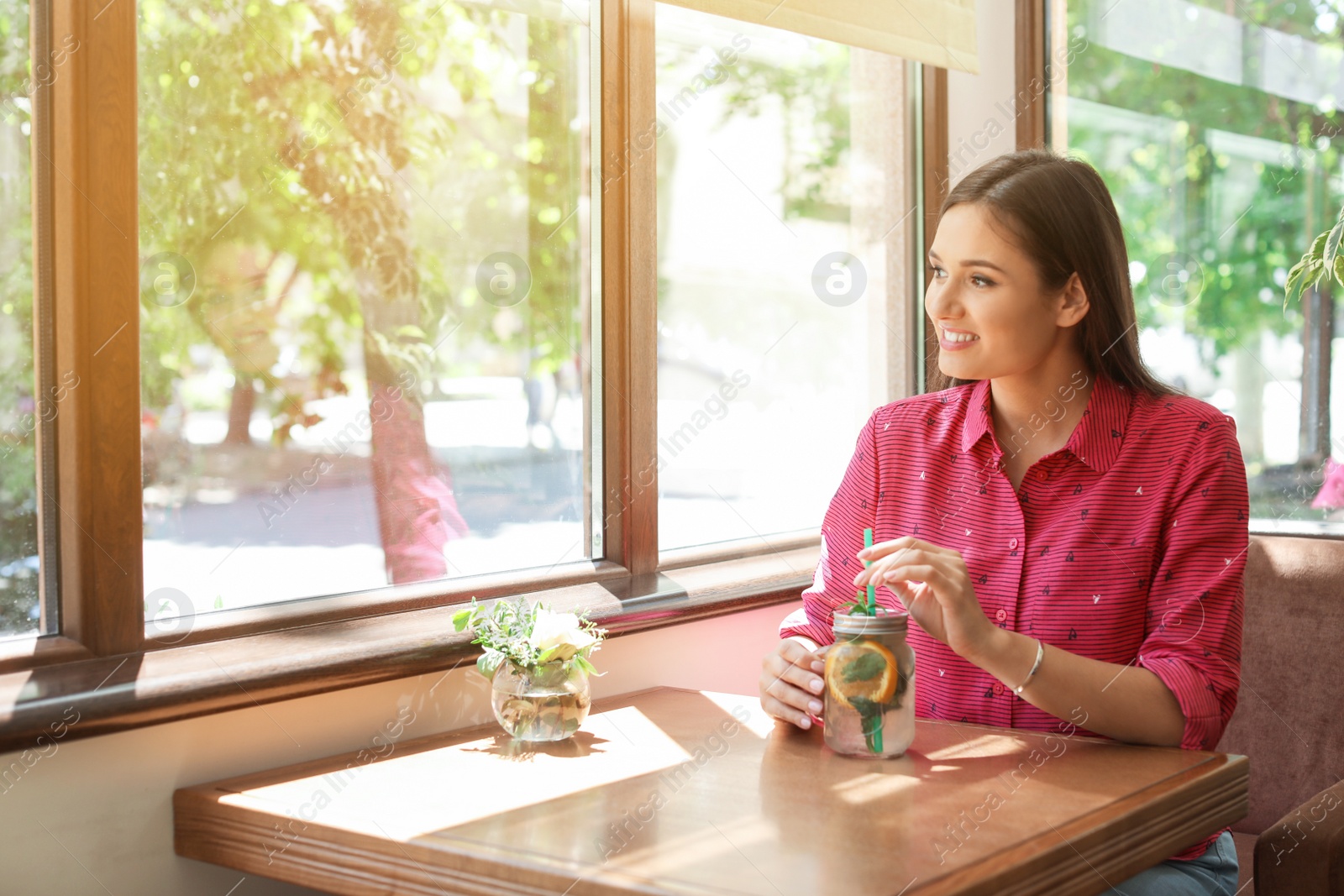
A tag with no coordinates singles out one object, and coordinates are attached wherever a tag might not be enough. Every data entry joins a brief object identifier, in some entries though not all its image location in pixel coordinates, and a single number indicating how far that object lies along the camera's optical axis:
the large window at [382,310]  1.52
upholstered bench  2.09
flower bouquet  1.61
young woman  1.52
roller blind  2.45
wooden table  1.13
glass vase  1.62
